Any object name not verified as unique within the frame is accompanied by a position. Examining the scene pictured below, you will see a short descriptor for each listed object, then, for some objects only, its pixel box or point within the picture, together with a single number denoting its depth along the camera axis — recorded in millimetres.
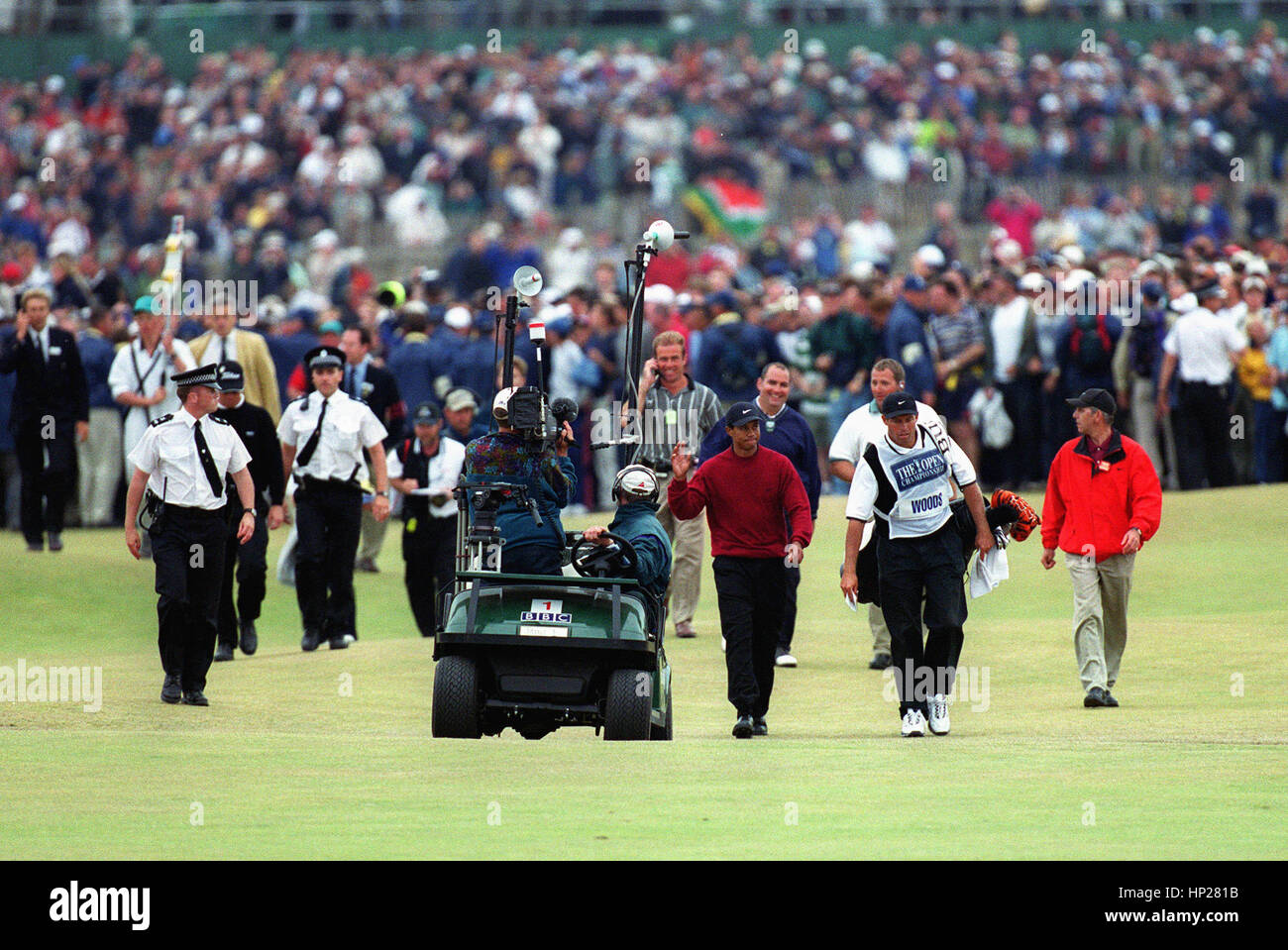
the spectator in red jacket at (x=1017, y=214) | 33094
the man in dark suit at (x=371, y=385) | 18078
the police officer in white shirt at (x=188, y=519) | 13469
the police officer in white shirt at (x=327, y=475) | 16172
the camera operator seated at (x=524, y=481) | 11969
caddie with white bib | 12617
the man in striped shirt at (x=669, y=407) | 16062
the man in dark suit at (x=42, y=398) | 19641
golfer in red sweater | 12711
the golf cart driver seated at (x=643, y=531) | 11844
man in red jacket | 13977
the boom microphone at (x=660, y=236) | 13531
